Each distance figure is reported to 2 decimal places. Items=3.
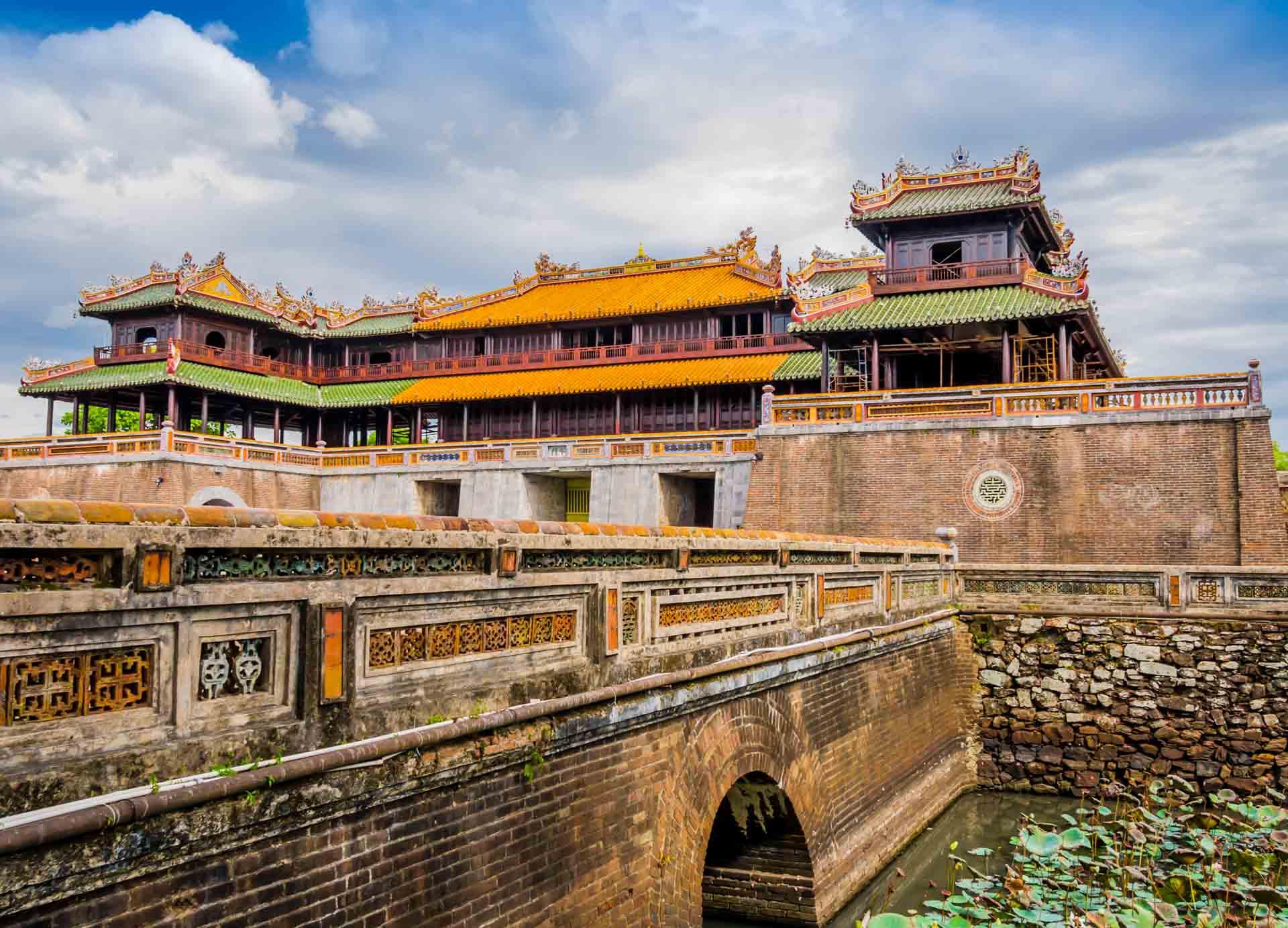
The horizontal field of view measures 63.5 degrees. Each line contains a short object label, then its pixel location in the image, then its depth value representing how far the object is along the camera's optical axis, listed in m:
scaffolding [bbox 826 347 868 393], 27.75
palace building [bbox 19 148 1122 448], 26.56
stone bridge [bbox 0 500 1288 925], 3.91
